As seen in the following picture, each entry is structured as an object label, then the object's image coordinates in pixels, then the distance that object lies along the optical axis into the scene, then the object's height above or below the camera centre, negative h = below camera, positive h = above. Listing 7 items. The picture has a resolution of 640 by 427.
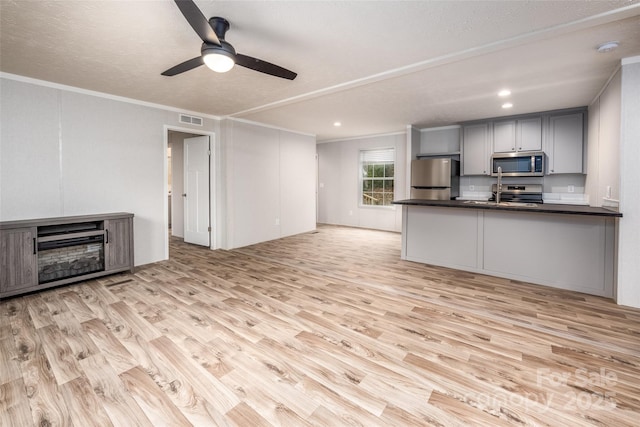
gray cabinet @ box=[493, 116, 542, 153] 5.08 +1.31
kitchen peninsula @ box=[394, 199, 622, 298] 3.26 -0.46
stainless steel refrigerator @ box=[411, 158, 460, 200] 5.77 +0.58
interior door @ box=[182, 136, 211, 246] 5.58 +0.32
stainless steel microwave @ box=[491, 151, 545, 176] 4.97 +0.78
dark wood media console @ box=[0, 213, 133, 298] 3.04 -0.53
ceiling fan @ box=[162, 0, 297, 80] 1.77 +1.20
